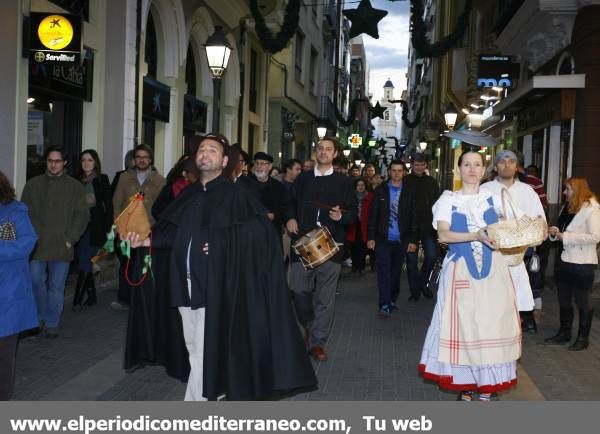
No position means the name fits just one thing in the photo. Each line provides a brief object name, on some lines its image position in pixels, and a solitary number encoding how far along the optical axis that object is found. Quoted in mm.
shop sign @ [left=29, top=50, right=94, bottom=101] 10734
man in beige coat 9695
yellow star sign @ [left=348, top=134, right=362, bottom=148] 50500
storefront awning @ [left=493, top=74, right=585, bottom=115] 14797
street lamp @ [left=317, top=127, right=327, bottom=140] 28875
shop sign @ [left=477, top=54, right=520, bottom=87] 19719
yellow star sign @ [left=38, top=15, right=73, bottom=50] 10109
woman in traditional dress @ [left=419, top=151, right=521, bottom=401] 5512
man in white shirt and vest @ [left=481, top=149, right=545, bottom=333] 7566
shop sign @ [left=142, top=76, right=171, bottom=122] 14508
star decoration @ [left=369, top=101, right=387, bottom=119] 38625
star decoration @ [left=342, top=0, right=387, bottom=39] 15422
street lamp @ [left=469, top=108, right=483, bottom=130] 22734
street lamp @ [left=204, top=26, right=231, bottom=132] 11047
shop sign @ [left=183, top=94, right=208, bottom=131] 17500
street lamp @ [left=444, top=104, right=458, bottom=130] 22469
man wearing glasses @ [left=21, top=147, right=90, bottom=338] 8039
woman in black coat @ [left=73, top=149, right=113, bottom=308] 9680
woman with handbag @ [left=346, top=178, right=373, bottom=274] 14789
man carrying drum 7461
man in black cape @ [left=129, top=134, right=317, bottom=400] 4742
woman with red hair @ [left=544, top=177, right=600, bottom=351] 7750
